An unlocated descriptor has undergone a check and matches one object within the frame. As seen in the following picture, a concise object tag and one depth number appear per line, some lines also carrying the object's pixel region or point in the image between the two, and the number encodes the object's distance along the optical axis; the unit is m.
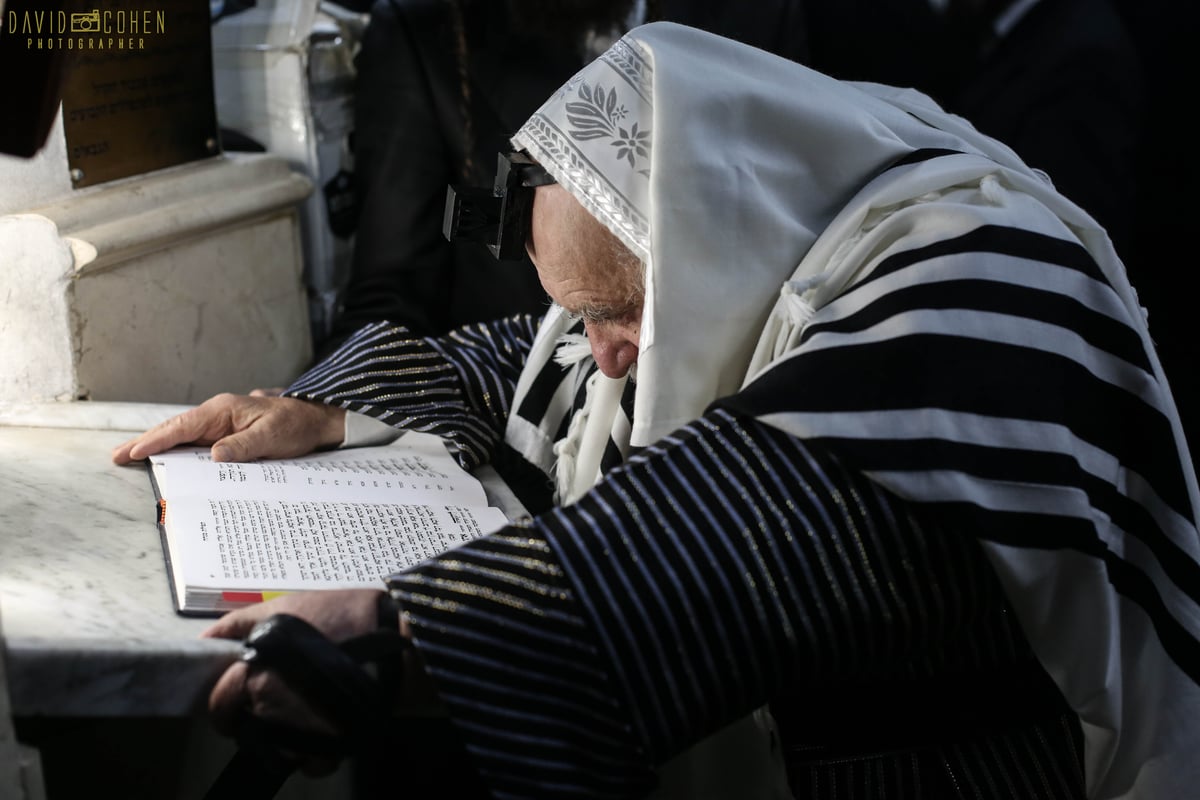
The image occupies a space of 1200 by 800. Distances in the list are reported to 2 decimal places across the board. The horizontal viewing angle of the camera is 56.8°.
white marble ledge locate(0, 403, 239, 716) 0.82
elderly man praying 0.88
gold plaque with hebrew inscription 1.59
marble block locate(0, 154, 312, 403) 1.50
